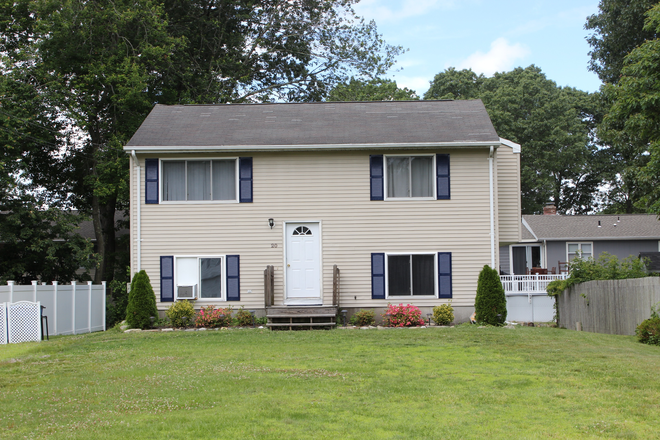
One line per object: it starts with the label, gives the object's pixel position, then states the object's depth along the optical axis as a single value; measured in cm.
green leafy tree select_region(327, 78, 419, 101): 2906
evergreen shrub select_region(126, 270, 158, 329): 1585
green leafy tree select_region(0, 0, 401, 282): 2341
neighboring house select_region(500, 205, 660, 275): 2881
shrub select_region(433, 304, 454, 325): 1596
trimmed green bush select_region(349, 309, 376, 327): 1608
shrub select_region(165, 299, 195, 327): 1593
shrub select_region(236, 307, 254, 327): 1620
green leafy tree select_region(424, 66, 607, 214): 4112
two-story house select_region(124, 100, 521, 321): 1662
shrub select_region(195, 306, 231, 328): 1592
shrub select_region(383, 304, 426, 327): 1580
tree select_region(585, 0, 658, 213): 2350
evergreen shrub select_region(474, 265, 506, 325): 1555
